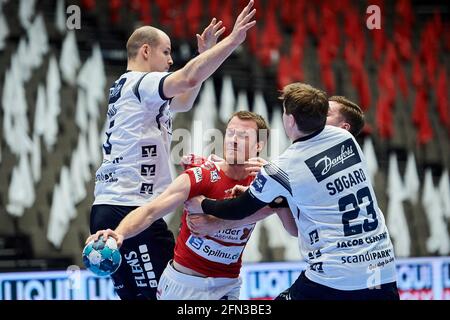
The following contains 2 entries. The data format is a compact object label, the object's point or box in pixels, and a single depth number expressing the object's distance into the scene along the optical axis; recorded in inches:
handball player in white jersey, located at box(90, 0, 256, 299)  424.5
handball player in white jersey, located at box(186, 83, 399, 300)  362.6
